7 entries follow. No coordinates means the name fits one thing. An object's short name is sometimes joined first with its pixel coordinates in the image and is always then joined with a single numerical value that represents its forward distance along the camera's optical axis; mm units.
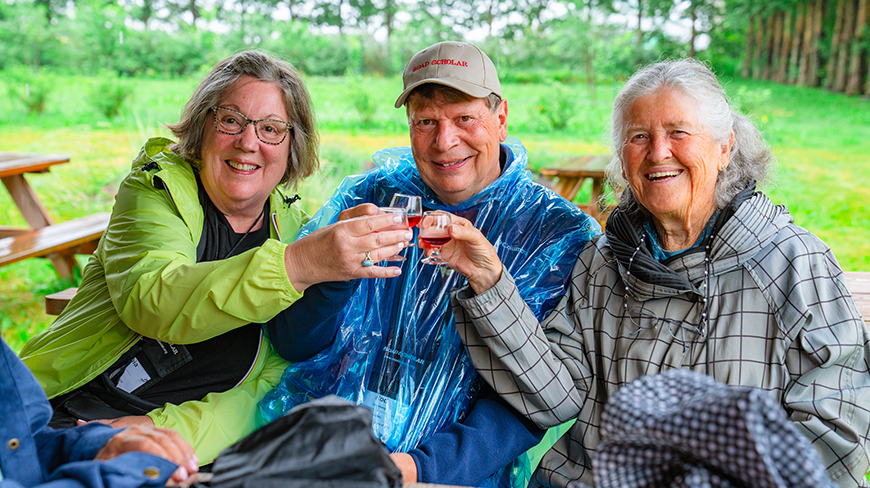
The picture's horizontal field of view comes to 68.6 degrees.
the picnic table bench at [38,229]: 4926
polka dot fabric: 1114
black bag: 1233
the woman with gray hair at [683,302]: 1774
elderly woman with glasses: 1881
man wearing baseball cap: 2189
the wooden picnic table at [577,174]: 5270
